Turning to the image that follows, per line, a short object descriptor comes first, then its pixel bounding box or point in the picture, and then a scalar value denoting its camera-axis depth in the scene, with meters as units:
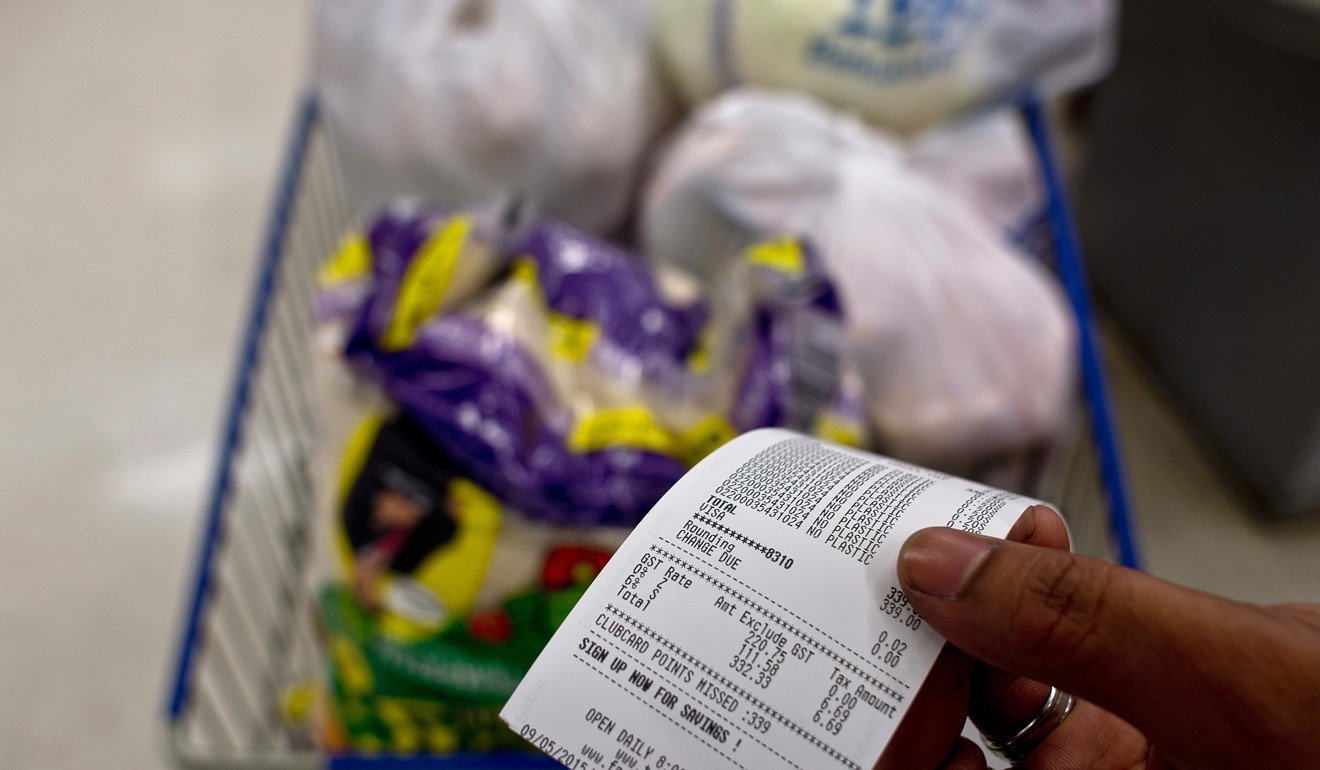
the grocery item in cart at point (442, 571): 0.84
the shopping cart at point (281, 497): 0.87
